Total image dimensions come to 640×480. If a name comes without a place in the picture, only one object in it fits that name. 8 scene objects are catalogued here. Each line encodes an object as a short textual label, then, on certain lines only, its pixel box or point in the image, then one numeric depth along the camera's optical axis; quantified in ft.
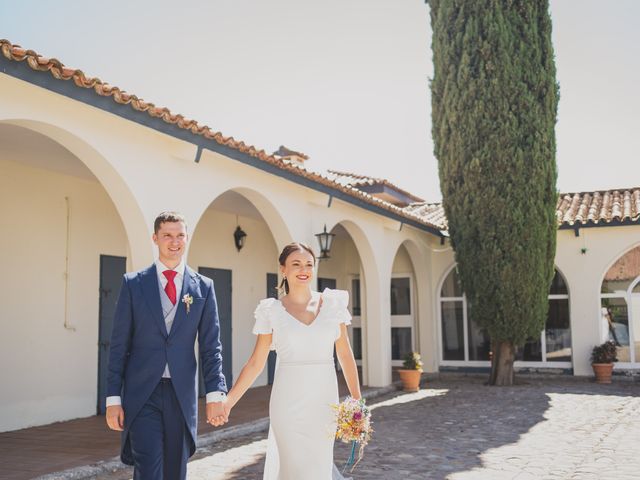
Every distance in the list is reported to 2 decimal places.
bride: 12.10
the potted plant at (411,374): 42.06
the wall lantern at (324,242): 34.55
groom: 10.83
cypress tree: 42.98
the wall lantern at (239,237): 40.86
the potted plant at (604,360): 45.14
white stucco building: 21.77
